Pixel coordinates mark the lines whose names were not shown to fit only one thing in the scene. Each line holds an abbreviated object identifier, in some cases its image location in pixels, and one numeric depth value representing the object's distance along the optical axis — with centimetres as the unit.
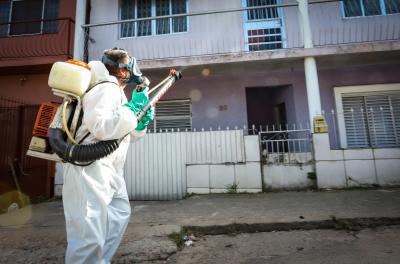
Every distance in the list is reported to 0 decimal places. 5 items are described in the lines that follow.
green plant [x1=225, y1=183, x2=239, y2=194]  562
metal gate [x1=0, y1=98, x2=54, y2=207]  614
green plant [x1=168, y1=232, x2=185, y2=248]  301
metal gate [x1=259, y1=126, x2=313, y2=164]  565
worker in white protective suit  181
